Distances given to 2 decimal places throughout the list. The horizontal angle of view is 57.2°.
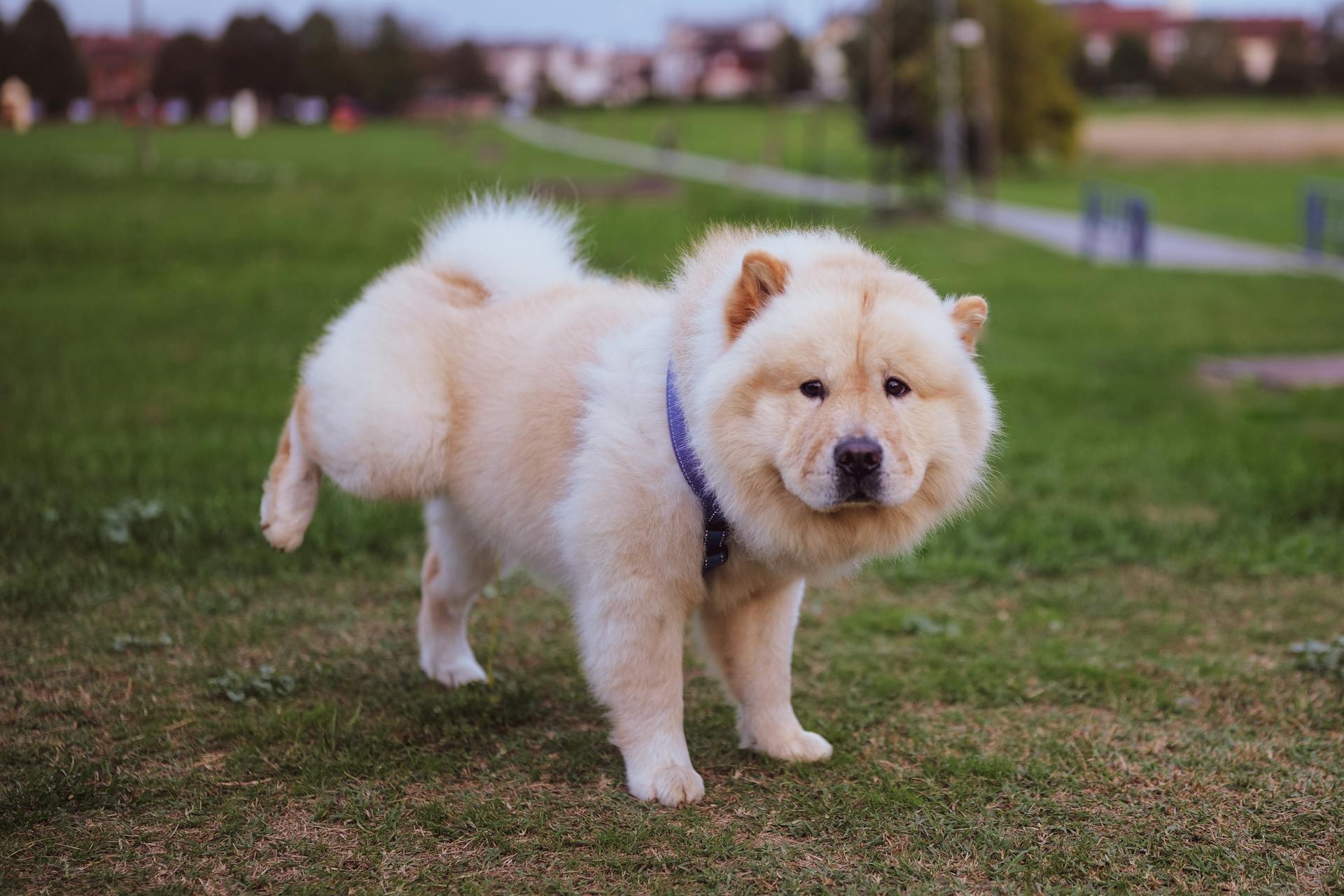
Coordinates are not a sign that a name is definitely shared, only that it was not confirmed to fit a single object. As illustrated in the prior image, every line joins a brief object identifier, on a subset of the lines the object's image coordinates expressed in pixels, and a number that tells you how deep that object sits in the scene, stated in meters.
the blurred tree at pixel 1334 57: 84.69
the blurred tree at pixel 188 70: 51.41
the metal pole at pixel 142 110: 28.07
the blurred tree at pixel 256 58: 61.72
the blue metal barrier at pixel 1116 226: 18.56
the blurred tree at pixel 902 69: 35.91
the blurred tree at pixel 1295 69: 84.69
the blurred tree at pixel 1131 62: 93.69
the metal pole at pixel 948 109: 27.44
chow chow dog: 3.20
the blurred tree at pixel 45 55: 17.89
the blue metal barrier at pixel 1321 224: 18.91
